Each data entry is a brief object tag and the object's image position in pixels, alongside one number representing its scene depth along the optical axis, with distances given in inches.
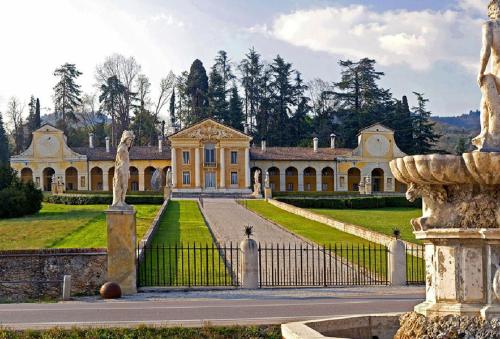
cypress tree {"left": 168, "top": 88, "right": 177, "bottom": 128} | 3814.0
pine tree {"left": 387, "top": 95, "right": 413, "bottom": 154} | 3287.4
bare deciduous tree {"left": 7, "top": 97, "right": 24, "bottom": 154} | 3688.5
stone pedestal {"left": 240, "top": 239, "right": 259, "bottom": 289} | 655.8
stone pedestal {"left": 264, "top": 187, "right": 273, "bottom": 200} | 2433.6
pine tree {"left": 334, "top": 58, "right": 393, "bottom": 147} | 3444.9
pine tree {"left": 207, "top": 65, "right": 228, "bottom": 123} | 3631.9
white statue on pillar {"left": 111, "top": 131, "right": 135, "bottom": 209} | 637.3
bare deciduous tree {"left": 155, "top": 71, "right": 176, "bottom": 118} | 3602.4
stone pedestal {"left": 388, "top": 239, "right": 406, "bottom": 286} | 688.4
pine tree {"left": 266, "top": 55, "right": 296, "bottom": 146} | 3713.1
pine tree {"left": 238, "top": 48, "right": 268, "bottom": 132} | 3850.9
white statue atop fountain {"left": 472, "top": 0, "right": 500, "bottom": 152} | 278.5
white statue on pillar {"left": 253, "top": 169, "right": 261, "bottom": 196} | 2679.6
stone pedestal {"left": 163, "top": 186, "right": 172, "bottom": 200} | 2461.2
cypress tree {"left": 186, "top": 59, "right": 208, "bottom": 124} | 3742.6
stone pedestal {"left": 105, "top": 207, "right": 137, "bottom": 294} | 625.0
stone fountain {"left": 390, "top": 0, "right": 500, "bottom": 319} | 267.6
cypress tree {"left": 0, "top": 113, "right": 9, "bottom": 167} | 3470.2
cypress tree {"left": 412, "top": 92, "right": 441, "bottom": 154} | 3243.1
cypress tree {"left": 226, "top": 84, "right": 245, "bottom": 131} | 3630.2
